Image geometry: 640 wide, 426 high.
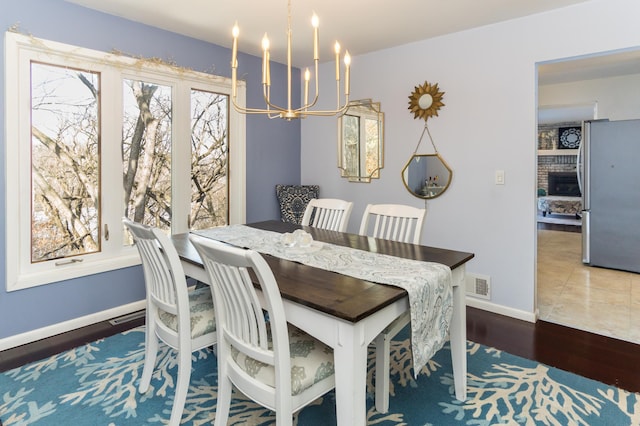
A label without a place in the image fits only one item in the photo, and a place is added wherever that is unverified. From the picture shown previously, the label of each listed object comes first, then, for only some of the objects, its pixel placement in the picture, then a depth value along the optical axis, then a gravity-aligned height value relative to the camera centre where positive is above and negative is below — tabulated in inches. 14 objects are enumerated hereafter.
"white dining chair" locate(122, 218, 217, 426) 68.6 -20.5
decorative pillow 165.2 +3.7
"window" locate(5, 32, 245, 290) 102.1 +17.4
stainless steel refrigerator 169.5 +7.9
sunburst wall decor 134.7 +39.0
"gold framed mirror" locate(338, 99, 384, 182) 152.5 +28.2
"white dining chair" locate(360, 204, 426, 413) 73.8 -7.6
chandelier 66.1 +25.4
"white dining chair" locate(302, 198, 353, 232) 110.6 -1.6
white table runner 61.4 -11.5
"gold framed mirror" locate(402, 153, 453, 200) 135.8 +12.2
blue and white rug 72.8 -39.2
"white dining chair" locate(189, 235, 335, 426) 52.3 -21.8
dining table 51.4 -14.9
